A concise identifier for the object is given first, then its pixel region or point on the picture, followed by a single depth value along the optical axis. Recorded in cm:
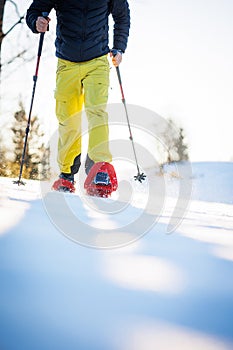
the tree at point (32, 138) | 1809
